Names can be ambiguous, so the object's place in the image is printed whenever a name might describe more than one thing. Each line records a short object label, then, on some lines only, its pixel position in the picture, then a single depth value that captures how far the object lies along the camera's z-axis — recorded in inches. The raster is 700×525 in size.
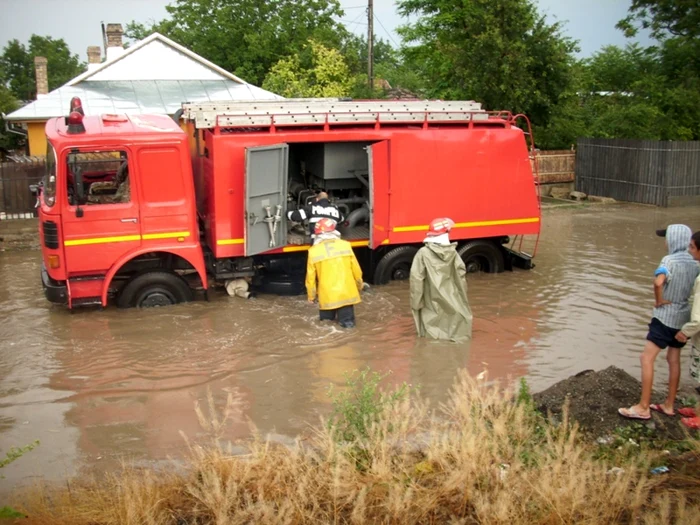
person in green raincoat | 344.2
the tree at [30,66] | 2383.1
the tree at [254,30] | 1489.9
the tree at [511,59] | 871.7
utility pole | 1221.3
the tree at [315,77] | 1206.3
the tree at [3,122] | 1503.4
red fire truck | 372.2
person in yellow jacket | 355.6
